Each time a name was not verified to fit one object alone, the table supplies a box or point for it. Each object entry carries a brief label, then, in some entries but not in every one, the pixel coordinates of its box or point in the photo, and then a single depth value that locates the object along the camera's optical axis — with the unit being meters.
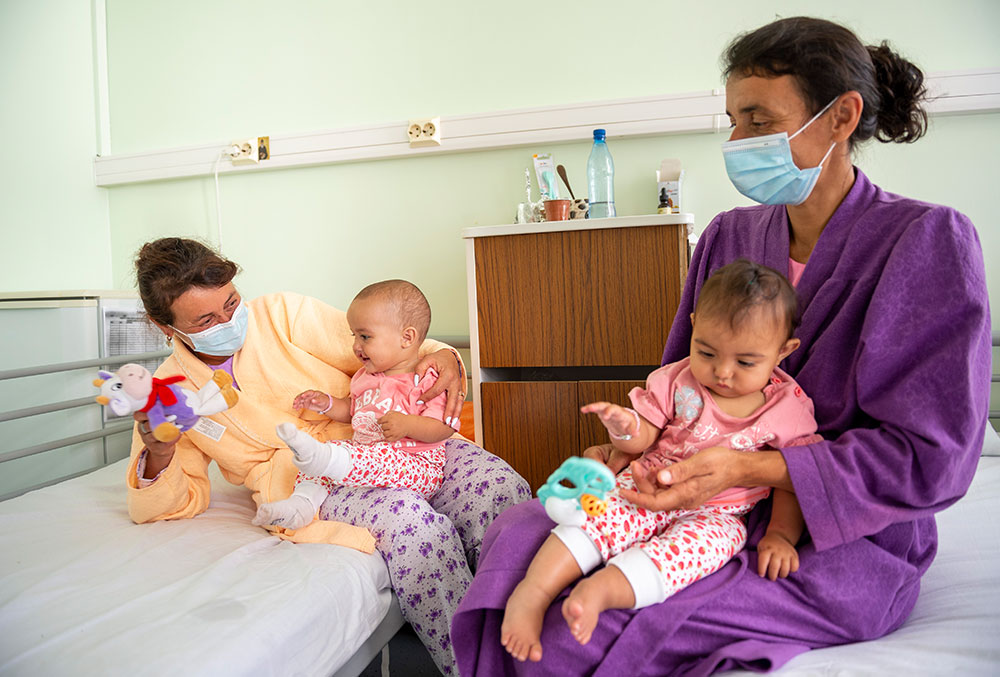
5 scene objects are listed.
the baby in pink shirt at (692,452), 1.12
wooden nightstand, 2.24
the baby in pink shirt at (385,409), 1.74
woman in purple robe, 1.15
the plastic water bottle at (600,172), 2.64
